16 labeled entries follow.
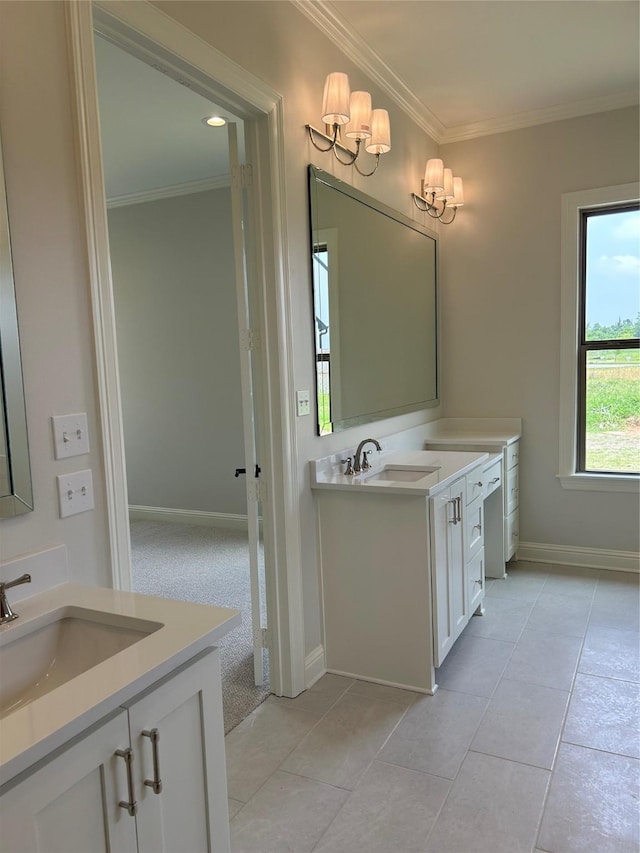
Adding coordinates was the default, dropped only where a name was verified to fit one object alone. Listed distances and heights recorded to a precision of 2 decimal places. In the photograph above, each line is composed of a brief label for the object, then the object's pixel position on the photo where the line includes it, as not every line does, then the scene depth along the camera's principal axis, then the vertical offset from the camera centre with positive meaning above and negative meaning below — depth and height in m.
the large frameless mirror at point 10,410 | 1.32 -0.09
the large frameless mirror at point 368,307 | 2.71 +0.26
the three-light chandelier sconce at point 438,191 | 3.69 +0.99
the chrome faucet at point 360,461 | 2.82 -0.48
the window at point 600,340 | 3.76 +0.05
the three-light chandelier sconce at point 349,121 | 2.49 +0.99
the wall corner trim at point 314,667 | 2.61 -1.32
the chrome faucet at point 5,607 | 1.24 -0.48
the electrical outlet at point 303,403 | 2.52 -0.18
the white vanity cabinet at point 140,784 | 0.93 -0.71
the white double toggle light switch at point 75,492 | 1.45 -0.30
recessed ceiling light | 3.63 +1.43
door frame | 1.51 +0.26
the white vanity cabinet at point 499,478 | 3.68 -0.75
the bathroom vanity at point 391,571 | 2.50 -0.90
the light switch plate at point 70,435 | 1.44 -0.16
